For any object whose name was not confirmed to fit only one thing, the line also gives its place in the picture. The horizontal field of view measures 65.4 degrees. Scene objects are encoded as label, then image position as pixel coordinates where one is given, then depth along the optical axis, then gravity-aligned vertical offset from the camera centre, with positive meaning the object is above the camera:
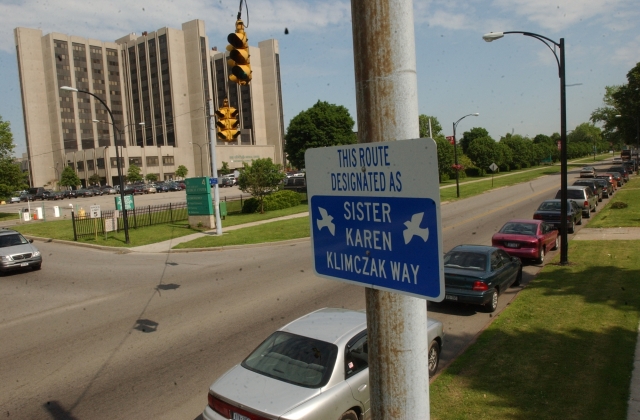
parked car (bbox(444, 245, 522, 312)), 10.88 -2.57
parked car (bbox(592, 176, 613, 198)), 37.38 -2.47
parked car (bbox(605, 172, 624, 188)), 47.17 -2.46
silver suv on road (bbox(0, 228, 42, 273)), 17.06 -2.15
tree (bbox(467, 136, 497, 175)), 73.25 +1.38
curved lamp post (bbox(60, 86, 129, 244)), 23.97 -1.10
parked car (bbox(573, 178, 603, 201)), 33.75 -2.18
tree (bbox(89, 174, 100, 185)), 93.25 +1.49
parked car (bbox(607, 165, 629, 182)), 53.03 -2.17
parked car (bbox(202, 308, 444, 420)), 5.31 -2.36
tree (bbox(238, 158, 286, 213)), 32.88 -0.12
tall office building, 97.38 +17.62
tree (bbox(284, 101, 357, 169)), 53.88 +4.75
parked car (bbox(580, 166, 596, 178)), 49.37 -1.83
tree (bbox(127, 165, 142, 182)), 88.19 +1.82
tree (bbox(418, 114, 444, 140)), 84.58 +7.18
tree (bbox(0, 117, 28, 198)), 45.41 +2.36
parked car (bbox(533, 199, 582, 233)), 21.67 -2.48
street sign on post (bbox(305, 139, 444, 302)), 2.20 -0.23
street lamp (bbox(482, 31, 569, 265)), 14.88 +0.95
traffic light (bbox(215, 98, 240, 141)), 13.84 +1.54
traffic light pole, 23.62 +0.85
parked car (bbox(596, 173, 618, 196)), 39.91 -2.54
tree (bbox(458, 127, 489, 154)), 98.88 +5.61
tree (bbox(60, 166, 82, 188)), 86.56 +1.77
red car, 15.79 -2.59
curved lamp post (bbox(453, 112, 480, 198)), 37.69 +2.81
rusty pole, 2.37 +0.20
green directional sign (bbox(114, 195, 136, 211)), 26.27 -0.92
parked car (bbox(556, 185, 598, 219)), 26.45 -2.30
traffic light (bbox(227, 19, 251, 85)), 8.49 +2.10
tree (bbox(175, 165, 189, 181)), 96.56 +1.96
